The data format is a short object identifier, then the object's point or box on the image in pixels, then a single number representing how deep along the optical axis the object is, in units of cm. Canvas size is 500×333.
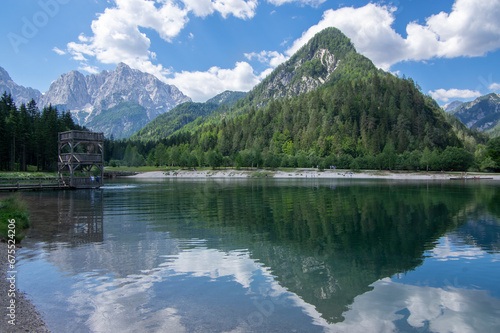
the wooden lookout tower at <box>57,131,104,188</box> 5531
